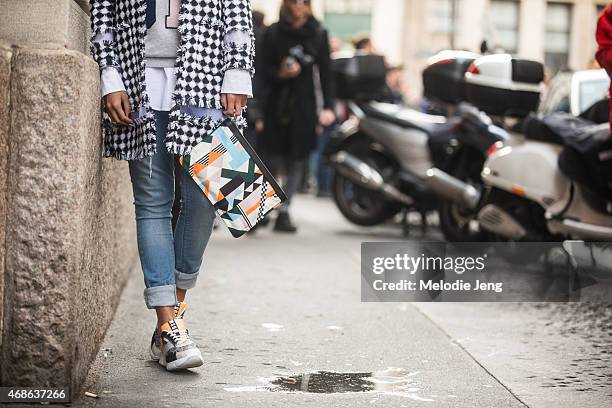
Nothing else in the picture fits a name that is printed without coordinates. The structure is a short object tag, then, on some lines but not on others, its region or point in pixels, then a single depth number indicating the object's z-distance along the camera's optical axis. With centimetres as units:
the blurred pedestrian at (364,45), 2393
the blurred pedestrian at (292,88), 1630
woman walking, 703
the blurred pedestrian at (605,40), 987
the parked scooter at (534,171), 1128
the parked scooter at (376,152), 1650
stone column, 611
